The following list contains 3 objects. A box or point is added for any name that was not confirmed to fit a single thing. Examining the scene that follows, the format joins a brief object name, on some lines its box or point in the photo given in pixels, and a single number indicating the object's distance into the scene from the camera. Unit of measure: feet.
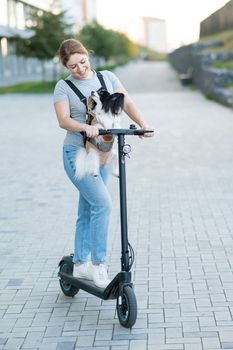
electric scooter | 13.94
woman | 14.35
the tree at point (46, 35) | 126.31
